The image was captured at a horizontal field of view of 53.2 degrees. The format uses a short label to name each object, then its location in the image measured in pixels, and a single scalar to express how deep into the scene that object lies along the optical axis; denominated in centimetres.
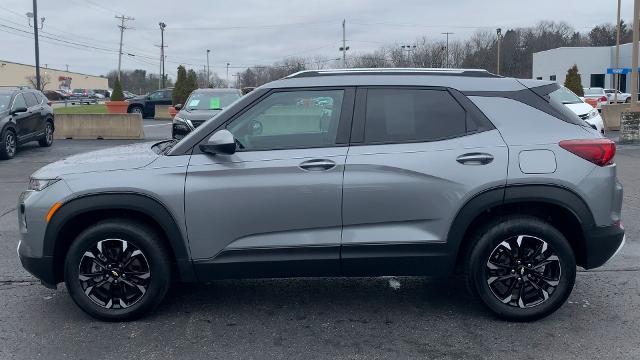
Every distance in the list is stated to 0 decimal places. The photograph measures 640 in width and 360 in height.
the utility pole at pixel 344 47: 6372
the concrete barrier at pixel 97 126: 2031
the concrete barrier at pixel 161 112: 3284
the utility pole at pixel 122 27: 8088
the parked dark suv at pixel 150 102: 3250
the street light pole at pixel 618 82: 3921
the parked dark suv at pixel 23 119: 1474
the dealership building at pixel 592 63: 5591
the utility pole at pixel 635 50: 1662
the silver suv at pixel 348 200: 445
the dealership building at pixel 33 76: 9556
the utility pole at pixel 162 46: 7931
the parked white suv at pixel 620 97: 4279
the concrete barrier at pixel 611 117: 2180
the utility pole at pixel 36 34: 3200
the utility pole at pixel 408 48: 7369
